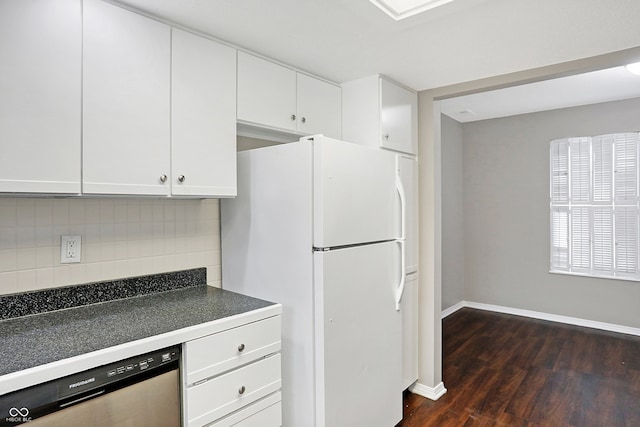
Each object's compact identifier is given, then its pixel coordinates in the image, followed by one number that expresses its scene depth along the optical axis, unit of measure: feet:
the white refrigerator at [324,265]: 5.90
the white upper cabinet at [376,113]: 7.98
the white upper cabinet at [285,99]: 6.53
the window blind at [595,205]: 13.17
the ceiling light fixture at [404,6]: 5.16
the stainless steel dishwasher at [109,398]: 3.45
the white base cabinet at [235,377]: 4.60
